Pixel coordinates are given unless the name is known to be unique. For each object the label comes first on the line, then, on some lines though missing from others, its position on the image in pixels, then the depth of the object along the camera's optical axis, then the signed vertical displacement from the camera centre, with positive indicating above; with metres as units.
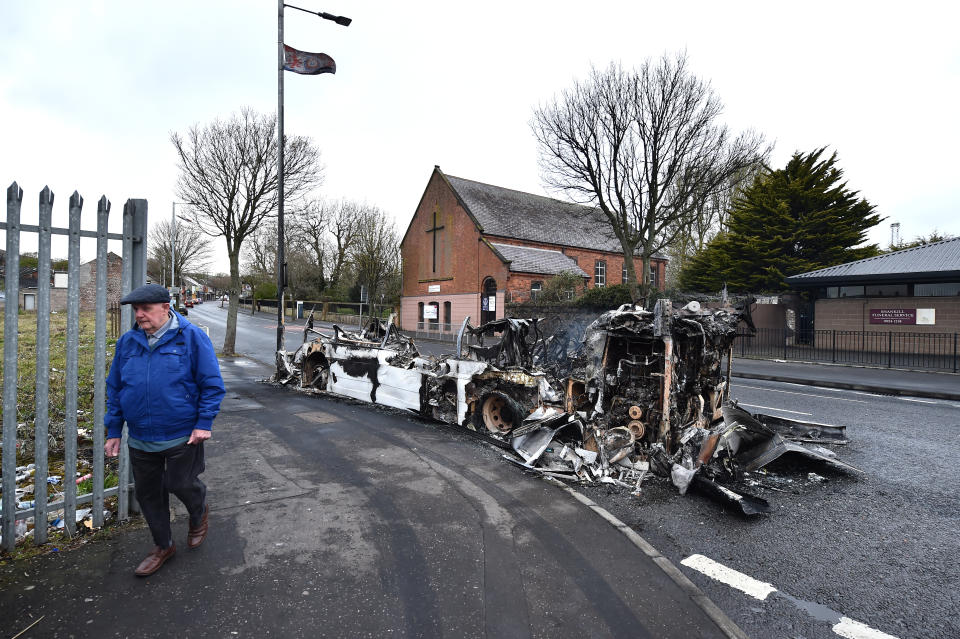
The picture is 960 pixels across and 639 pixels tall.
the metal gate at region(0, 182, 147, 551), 3.12 -0.25
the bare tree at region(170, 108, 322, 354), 16.81 +4.80
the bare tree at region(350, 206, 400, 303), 40.69 +5.21
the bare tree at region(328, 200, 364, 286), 46.03 +7.99
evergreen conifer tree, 25.02 +4.84
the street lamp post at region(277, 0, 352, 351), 13.18 +4.24
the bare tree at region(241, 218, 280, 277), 51.66 +6.28
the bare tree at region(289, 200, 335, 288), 47.25 +7.00
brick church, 29.83 +4.44
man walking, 3.08 -0.59
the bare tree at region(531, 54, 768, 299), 20.23 +7.32
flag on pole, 13.10 +6.69
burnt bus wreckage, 5.37 -1.12
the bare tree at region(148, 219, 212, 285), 50.22 +6.89
